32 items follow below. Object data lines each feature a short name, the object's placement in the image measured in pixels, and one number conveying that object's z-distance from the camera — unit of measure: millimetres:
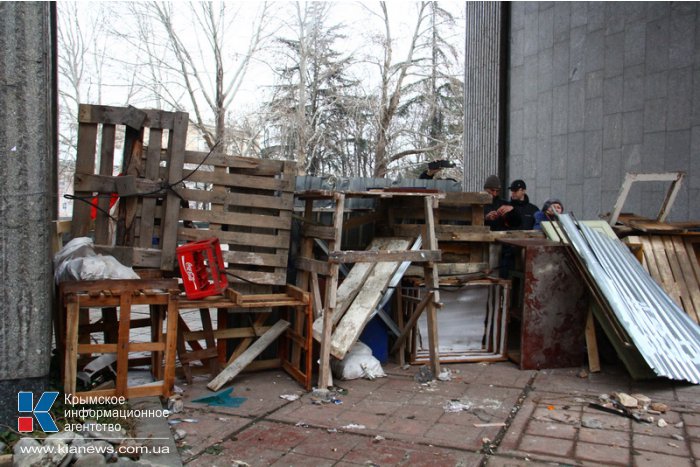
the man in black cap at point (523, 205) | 8266
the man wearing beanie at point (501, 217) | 7867
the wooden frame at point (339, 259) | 5695
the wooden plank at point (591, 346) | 6293
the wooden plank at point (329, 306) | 5672
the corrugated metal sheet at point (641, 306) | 5598
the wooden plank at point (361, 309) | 5770
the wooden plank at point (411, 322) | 6152
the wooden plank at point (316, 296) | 6277
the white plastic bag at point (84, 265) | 5066
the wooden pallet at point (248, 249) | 5848
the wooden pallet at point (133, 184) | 5578
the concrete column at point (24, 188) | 4316
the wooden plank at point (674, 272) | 6668
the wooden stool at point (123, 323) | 4746
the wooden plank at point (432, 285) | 6145
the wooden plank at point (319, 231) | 5825
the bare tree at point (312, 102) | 26047
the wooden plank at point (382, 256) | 5680
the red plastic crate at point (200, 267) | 5582
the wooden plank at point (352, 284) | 6043
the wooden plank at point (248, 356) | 5707
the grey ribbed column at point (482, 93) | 12406
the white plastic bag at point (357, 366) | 6094
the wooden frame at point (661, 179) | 7074
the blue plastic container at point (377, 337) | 6566
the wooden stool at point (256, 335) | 5738
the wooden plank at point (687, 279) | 6602
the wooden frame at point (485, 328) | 6723
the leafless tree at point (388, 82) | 26438
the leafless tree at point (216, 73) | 24969
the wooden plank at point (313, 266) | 5840
